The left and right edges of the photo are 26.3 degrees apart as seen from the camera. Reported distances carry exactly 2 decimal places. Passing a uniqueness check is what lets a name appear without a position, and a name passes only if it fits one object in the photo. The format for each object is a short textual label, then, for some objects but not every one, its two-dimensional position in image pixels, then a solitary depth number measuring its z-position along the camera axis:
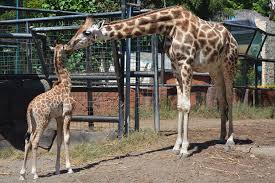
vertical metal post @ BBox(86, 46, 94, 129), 10.37
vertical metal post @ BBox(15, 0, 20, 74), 11.52
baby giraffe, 7.71
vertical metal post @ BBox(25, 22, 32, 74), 11.20
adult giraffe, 8.33
